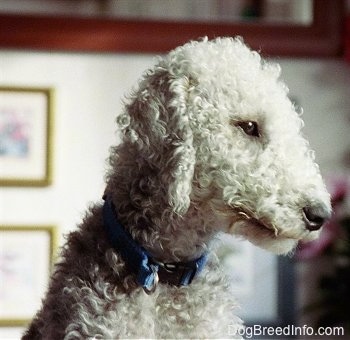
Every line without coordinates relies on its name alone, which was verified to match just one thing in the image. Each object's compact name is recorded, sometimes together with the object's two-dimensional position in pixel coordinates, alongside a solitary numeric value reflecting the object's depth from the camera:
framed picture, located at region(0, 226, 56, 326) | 3.30
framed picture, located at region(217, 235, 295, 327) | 3.37
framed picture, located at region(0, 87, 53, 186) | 3.39
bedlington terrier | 1.93
